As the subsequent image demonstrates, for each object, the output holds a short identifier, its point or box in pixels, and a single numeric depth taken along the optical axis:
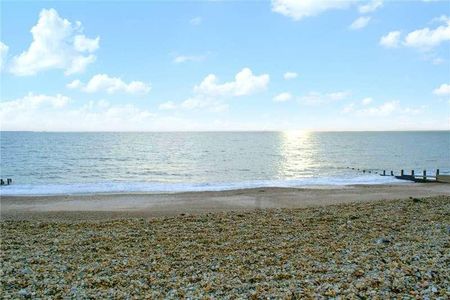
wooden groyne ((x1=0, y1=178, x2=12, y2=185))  33.83
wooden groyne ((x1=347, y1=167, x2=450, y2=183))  34.19
